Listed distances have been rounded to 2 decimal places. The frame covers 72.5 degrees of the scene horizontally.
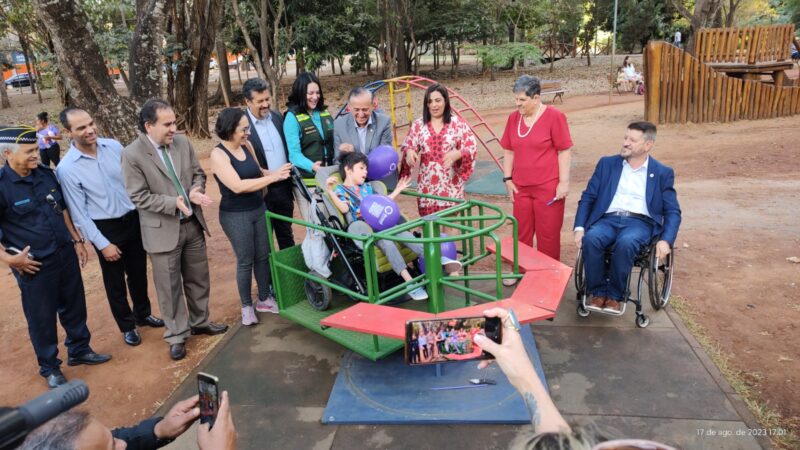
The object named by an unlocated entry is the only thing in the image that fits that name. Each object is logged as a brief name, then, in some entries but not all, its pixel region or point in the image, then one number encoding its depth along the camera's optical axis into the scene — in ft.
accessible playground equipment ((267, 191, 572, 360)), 10.82
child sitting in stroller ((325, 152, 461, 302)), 13.42
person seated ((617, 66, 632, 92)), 64.13
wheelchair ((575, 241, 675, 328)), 12.91
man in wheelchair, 12.89
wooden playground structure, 38.81
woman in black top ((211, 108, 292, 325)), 12.84
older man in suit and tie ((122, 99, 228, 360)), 12.34
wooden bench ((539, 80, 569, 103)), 60.49
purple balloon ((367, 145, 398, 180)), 14.37
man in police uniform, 11.43
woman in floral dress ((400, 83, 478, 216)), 15.05
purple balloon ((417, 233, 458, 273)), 13.98
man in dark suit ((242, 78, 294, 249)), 14.23
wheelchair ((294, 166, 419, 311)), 12.89
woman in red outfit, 14.07
